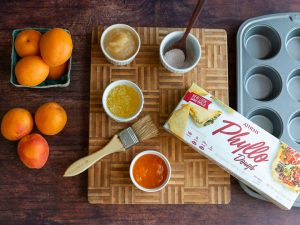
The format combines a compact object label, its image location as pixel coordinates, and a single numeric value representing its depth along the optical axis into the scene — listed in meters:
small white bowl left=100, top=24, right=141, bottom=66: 0.89
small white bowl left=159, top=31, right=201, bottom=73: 0.90
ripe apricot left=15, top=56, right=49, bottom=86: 0.82
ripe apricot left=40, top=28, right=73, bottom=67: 0.81
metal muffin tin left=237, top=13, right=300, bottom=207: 0.93
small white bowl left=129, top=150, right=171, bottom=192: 0.85
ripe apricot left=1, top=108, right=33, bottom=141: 0.84
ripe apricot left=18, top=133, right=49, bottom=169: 0.83
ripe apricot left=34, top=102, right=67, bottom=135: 0.84
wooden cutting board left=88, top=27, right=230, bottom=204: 0.89
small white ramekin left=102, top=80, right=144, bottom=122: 0.88
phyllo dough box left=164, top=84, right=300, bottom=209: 0.84
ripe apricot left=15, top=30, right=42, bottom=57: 0.84
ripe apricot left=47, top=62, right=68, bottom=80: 0.87
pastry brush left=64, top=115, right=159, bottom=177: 0.87
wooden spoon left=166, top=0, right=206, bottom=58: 0.75
